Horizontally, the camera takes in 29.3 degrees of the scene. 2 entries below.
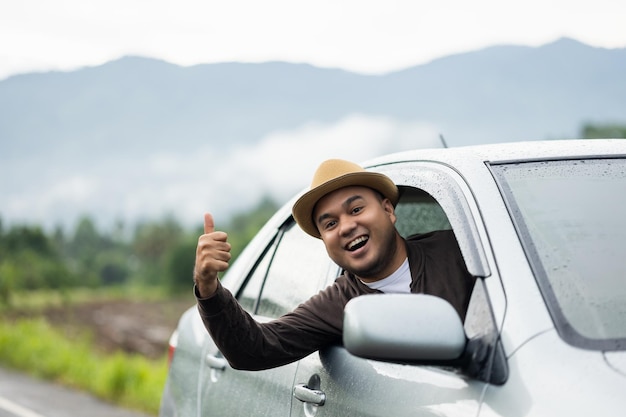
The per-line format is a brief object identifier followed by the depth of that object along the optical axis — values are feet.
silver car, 8.09
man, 10.96
